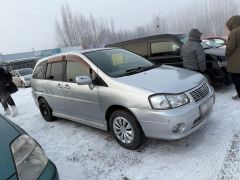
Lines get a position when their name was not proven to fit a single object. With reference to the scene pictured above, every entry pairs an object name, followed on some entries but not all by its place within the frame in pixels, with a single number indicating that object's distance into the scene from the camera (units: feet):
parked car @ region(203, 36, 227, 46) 28.59
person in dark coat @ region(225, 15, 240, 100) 12.08
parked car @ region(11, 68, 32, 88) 39.24
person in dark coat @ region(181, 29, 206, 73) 13.23
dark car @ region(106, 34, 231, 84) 14.25
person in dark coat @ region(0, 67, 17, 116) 16.49
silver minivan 8.01
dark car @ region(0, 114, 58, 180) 4.58
